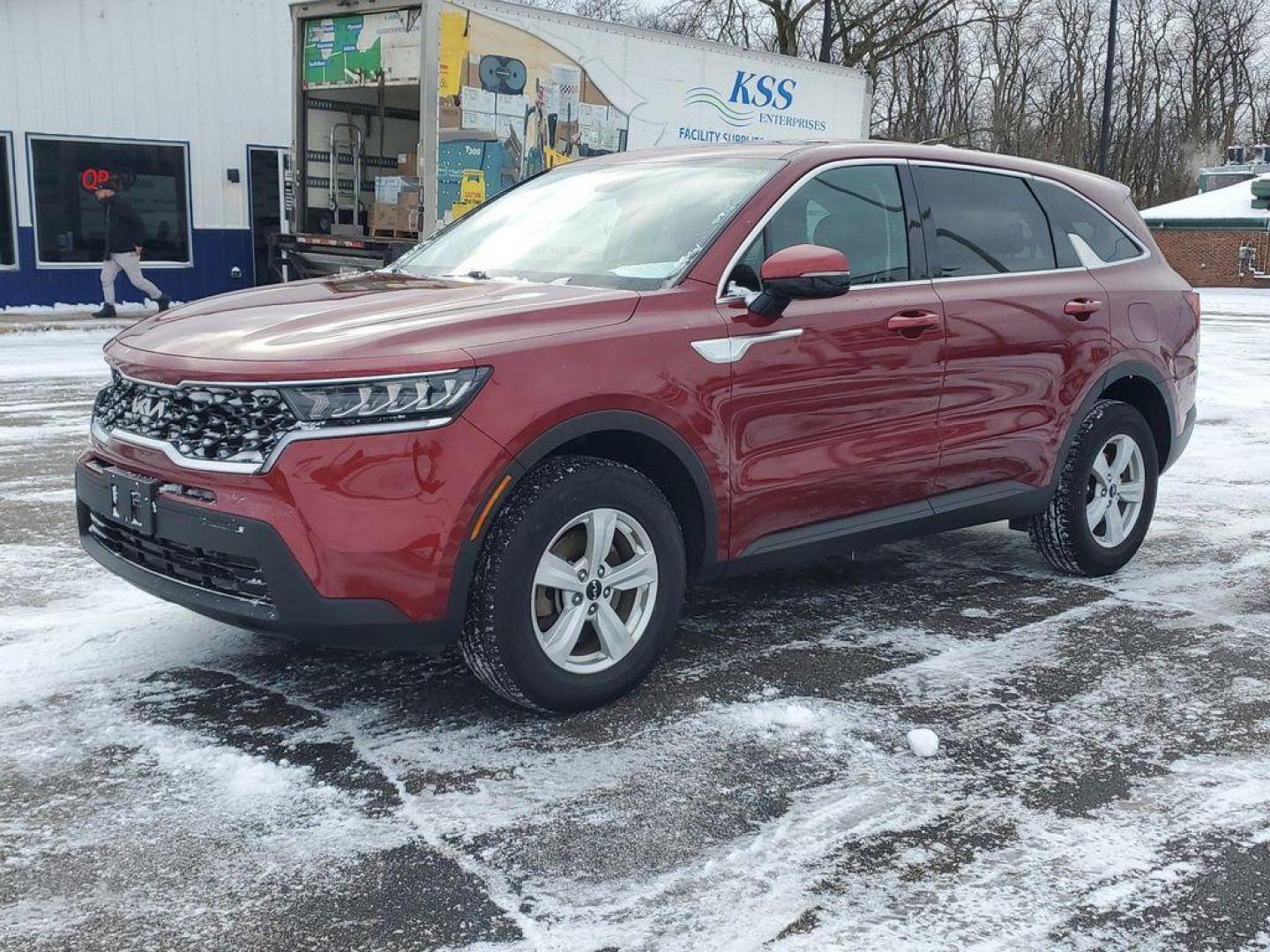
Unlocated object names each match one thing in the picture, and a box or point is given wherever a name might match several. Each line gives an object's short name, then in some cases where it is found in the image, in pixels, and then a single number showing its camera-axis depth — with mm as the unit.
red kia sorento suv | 3492
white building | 17156
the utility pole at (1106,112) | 32781
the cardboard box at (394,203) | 13781
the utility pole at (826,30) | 31359
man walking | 17203
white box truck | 12633
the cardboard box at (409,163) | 14406
